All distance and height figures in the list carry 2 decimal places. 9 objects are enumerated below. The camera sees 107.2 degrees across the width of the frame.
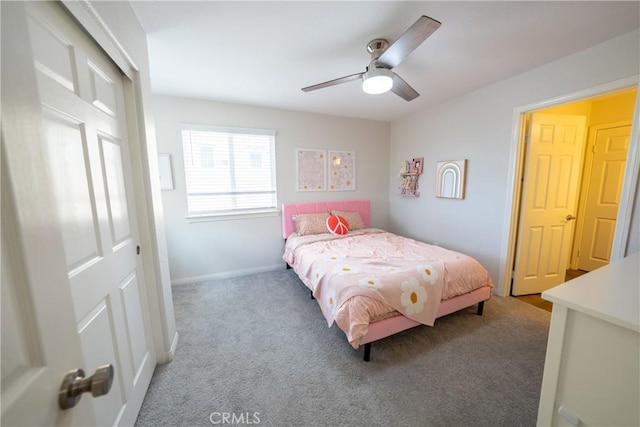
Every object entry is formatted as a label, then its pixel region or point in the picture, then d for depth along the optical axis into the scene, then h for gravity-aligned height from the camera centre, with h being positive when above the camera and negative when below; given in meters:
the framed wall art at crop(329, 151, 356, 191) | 3.85 +0.23
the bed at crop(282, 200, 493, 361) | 1.75 -0.84
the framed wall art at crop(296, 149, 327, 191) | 3.62 +0.23
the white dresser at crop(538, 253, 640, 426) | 0.80 -0.64
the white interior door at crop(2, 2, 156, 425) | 0.38 -0.11
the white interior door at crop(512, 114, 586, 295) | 2.55 -0.20
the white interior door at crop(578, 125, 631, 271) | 3.00 -0.19
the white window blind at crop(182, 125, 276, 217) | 3.08 +0.21
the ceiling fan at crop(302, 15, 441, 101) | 1.32 +0.85
